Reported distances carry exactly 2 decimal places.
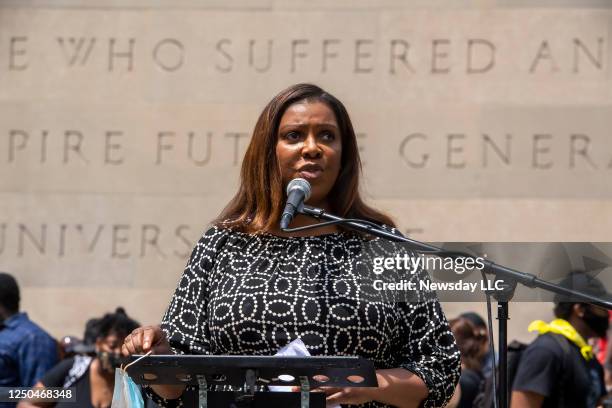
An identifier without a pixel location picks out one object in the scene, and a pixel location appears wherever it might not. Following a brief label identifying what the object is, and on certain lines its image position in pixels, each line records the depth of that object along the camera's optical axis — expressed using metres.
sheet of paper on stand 6.91
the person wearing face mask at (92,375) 13.50
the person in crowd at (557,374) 12.20
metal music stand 6.20
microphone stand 7.01
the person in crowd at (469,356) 15.56
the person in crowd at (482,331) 16.76
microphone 7.03
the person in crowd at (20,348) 14.66
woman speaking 7.11
